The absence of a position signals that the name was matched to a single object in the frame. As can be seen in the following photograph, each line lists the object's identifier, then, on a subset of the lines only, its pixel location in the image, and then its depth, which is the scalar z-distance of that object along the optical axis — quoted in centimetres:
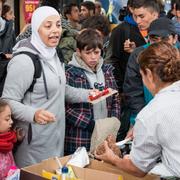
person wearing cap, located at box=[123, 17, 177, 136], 349
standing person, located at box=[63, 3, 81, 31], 608
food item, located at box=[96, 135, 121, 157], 277
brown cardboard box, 246
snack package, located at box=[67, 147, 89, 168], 272
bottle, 244
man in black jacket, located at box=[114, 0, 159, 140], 407
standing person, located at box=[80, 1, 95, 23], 633
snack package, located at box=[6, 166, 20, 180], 254
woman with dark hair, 213
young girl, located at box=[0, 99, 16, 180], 301
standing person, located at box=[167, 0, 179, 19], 537
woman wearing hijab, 304
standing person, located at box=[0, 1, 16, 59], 550
